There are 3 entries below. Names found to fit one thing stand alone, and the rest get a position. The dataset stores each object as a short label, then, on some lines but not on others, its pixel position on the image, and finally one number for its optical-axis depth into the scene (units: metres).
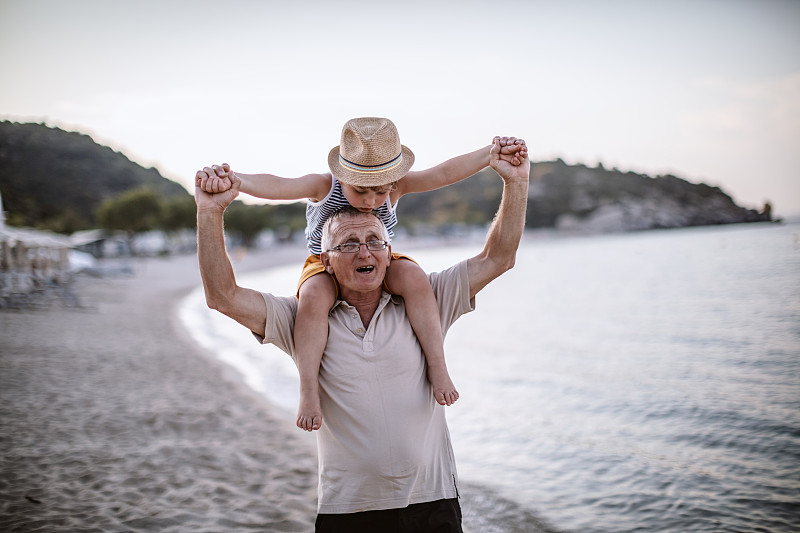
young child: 2.09
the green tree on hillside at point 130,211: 46.06
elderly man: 2.06
